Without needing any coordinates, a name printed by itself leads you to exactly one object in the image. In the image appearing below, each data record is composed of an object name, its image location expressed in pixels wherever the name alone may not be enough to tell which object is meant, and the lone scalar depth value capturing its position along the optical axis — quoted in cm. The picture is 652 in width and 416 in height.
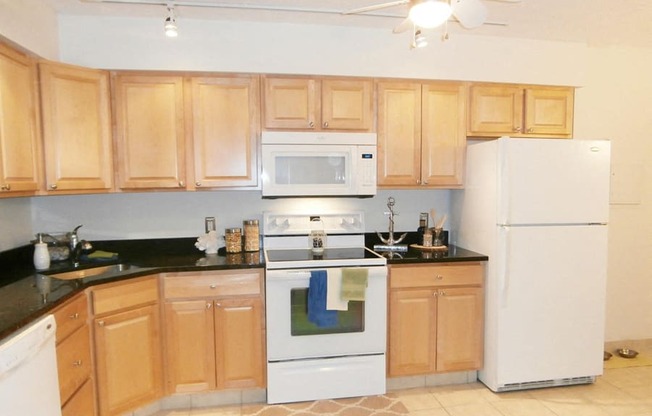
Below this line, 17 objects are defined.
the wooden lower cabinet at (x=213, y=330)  246
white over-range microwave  269
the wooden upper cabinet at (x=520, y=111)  293
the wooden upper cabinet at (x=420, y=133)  285
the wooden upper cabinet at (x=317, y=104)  272
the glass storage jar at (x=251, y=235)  291
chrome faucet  258
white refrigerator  259
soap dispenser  234
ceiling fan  138
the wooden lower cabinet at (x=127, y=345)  218
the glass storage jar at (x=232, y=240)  286
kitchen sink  236
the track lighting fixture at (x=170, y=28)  215
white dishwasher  128
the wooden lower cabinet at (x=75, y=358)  181
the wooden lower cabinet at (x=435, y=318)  270
